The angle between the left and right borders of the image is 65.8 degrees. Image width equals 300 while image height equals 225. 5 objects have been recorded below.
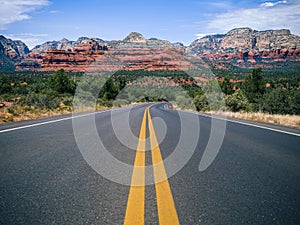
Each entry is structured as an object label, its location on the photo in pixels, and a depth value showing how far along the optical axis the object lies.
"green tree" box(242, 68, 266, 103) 34.84
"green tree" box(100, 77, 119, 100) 42.03
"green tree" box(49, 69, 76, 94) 33.09
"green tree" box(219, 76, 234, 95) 39.53
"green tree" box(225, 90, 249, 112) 24.19
